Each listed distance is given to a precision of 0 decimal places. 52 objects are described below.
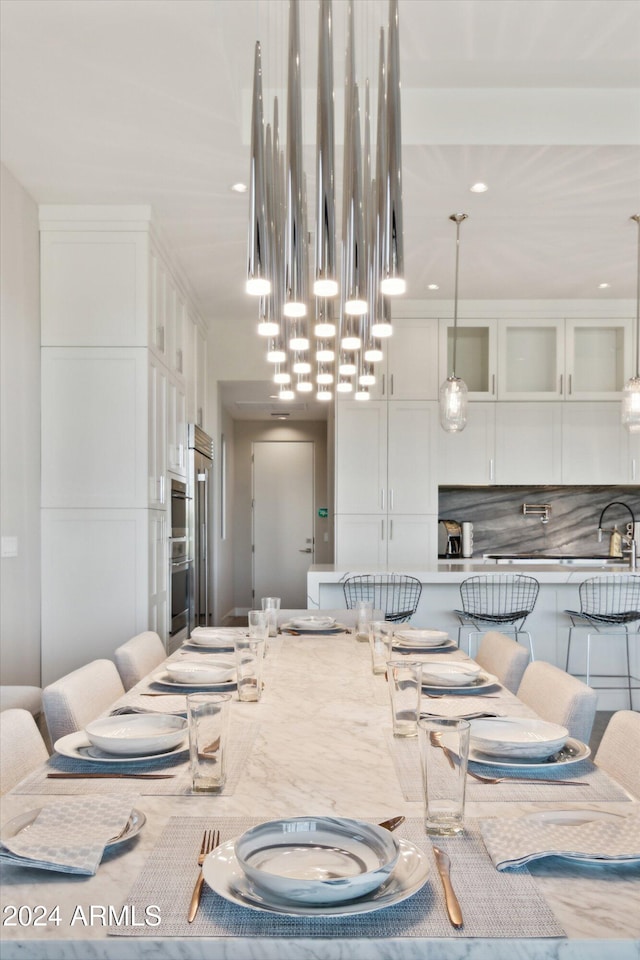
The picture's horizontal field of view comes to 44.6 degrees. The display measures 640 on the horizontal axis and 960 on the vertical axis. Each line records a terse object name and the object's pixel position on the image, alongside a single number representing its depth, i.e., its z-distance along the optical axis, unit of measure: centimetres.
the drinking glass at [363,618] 241
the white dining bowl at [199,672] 190
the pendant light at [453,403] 438
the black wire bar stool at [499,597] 428
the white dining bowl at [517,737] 132
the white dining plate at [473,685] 184
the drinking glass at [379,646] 206
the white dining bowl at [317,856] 80
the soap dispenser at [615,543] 634
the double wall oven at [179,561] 500
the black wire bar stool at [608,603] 429
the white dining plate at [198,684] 188
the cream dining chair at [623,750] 144
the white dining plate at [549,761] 129
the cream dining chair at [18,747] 143
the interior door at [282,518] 941
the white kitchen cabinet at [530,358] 619
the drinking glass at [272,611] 265
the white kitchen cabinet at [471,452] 619
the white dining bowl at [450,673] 188
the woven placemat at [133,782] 120
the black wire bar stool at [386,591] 427
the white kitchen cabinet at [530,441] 618
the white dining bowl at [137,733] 133
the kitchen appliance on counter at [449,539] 635
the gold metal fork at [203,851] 82
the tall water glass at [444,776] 99
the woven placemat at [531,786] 118
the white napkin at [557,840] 92
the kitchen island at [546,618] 443
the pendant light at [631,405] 430
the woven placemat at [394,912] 79
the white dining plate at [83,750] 131
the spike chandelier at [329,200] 164
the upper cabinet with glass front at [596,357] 617
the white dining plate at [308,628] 275
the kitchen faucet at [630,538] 490
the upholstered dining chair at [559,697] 171
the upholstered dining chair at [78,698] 173
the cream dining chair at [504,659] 230
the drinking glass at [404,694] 137
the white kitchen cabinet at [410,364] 618
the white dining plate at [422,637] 249
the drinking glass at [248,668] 171
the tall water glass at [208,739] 113
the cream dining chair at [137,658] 228
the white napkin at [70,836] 90
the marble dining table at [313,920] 77
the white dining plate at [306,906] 81
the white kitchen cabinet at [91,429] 421
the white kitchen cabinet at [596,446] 616
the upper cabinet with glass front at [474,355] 617
